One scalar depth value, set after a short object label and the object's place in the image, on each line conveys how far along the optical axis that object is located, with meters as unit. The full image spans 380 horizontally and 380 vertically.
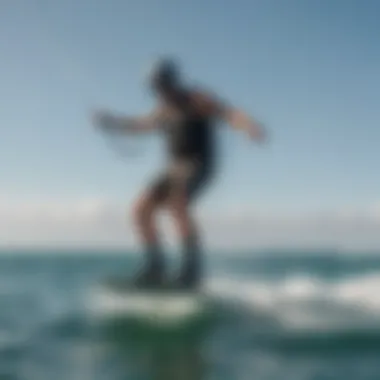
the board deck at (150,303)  5.75
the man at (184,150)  5.94
